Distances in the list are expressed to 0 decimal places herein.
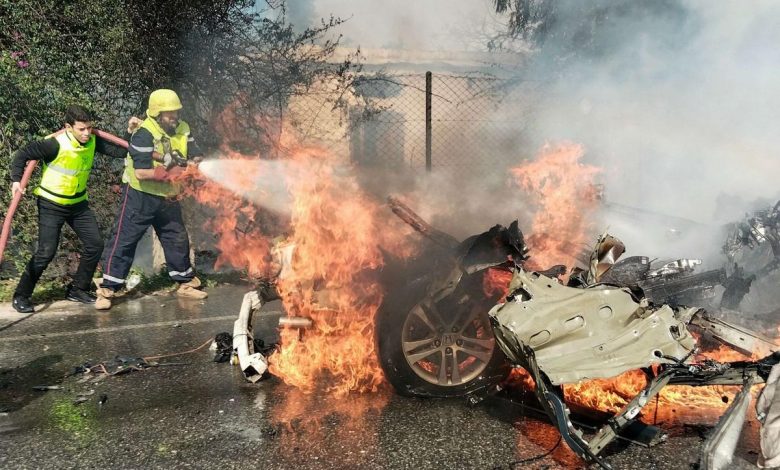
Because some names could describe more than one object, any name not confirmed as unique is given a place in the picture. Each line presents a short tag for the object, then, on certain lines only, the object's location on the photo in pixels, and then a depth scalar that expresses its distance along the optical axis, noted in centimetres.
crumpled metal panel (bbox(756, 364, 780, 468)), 274
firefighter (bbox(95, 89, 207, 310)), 631
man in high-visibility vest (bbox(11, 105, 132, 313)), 599
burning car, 305
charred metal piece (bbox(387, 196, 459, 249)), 436
